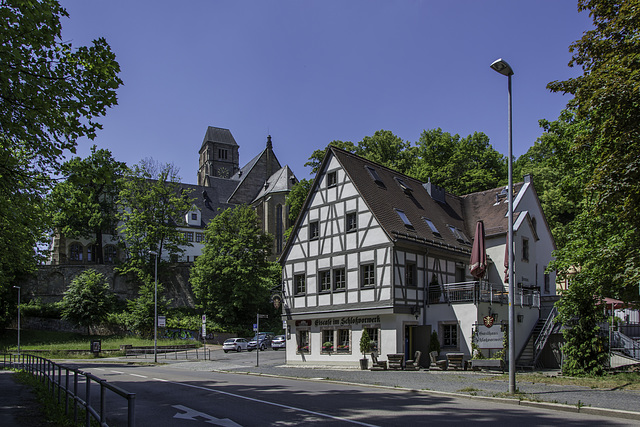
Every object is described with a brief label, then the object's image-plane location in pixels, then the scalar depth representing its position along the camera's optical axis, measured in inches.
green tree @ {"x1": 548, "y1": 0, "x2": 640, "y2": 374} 560.4
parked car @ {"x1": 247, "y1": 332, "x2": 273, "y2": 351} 1851.6
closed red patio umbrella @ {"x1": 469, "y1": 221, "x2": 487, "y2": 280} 987.3
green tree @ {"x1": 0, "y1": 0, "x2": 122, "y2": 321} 407.8
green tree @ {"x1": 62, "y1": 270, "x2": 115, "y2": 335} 2116.1
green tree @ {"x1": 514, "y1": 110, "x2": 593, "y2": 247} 797.9
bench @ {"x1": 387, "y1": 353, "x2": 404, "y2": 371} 994.7
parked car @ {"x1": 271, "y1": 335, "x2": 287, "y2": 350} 1834.4
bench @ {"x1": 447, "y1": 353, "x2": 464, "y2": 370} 947.3
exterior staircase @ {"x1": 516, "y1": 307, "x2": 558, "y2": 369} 1064.2
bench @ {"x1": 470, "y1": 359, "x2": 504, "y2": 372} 906.7
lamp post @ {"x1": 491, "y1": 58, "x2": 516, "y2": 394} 608.9
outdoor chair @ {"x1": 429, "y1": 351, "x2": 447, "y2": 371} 956.4
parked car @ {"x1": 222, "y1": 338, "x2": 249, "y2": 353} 1796.3
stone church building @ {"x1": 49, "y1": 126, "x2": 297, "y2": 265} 2760.8
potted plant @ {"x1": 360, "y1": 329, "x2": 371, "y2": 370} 1063.0
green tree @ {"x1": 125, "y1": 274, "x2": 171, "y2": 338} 2087.8
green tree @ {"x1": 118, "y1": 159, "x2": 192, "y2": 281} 2338.8
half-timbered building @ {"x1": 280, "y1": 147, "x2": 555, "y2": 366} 1082.7
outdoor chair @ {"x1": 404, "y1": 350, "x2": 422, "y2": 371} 1005.2
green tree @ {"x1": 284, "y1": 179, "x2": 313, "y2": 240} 2124.8
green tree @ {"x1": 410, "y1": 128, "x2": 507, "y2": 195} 1934.1
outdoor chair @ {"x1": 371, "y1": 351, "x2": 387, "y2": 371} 1000.2
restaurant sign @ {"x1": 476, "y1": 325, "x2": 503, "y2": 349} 908.6
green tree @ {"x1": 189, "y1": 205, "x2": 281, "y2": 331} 2076.8
